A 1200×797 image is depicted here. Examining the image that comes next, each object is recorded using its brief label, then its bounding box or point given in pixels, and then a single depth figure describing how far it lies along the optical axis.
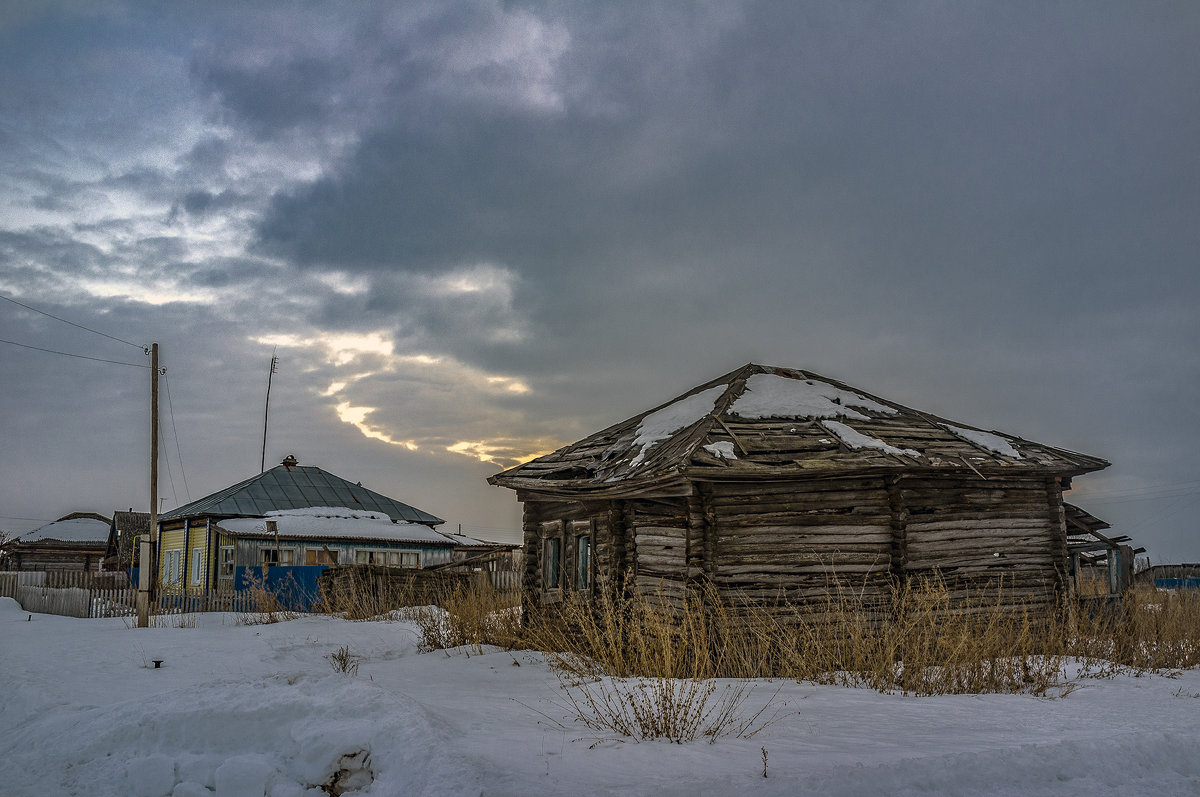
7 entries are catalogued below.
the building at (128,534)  33.39
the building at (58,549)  43.47
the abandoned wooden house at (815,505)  11.23
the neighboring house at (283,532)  26.72
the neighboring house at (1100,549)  13.30
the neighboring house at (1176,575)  35.34
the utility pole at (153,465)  18.27
